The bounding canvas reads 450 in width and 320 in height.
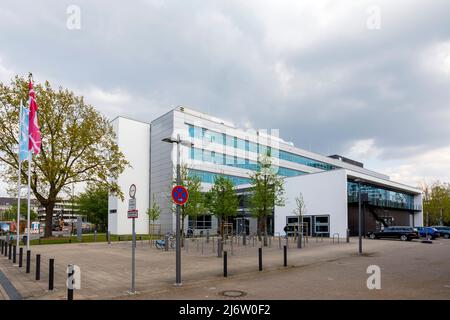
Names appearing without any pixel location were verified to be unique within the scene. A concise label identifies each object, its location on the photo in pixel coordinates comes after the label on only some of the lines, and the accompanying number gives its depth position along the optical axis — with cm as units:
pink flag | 1975
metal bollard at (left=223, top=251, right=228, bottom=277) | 1314
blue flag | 2086
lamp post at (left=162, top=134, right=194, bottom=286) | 1151
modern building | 4569
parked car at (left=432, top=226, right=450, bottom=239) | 4659
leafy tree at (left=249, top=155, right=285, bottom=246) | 3045
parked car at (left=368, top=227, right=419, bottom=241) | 3781
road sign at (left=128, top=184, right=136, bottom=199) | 1055
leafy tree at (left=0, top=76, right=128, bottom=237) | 3203
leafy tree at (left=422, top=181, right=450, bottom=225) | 7044
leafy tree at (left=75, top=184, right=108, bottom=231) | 7262
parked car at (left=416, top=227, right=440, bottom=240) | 4234
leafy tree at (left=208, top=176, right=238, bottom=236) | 3622
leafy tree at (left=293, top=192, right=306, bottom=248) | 4658
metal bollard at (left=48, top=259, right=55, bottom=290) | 1052
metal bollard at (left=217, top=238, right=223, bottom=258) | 1978
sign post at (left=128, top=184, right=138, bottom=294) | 1038
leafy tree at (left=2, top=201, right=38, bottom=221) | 9156
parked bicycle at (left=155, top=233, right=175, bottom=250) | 2753
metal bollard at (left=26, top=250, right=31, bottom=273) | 1434
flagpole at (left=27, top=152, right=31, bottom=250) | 2033
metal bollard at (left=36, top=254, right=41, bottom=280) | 1248
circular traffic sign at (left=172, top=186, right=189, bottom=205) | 1145
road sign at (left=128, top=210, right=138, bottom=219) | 1040
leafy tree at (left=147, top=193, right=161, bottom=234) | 4084
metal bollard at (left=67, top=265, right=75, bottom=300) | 852
